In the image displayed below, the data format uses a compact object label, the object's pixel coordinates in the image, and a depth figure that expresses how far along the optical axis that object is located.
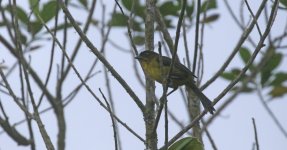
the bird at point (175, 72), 10.30
